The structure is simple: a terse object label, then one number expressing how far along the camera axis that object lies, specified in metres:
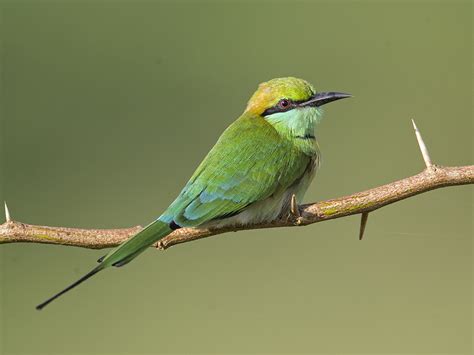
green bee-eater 5.01
